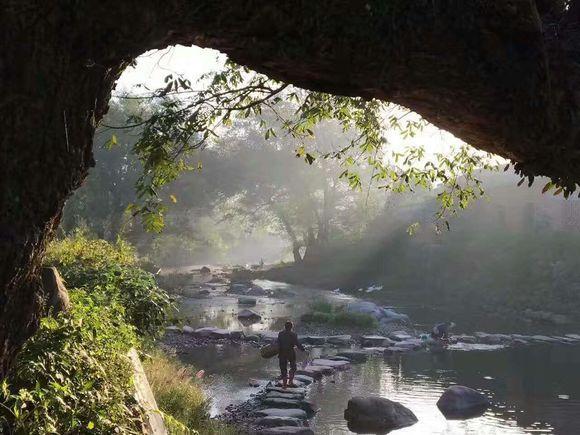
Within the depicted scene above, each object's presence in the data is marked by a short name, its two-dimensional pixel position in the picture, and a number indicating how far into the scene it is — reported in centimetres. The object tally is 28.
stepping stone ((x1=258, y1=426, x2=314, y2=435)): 1121
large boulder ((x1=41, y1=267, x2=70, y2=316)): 615
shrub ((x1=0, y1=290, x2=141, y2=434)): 406
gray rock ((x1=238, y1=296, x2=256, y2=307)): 3466
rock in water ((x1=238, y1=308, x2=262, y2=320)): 2870
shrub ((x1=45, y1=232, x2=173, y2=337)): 930
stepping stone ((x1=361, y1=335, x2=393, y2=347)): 2227
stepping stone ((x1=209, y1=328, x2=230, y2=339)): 2286
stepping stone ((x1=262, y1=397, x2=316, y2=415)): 1335
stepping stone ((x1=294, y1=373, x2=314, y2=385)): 1604
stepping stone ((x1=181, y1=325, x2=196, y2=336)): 2331
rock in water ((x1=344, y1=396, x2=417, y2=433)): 1263
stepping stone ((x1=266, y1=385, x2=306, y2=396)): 1438
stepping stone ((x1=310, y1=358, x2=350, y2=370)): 1800
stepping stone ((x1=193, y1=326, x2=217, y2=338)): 2297
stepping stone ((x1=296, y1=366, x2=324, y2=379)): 1674
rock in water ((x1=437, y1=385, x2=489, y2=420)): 1362
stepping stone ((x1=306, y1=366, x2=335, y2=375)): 1731
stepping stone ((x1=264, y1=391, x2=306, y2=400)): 1391
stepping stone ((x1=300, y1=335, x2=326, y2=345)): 2242
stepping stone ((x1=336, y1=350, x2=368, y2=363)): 1970
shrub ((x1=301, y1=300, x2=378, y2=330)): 2628
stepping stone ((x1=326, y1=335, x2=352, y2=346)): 2253
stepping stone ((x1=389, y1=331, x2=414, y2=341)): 2341
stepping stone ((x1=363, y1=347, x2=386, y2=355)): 2092
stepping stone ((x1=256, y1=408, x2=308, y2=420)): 1252
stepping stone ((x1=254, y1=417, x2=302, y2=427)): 1191
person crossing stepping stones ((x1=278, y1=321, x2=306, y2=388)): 1499
